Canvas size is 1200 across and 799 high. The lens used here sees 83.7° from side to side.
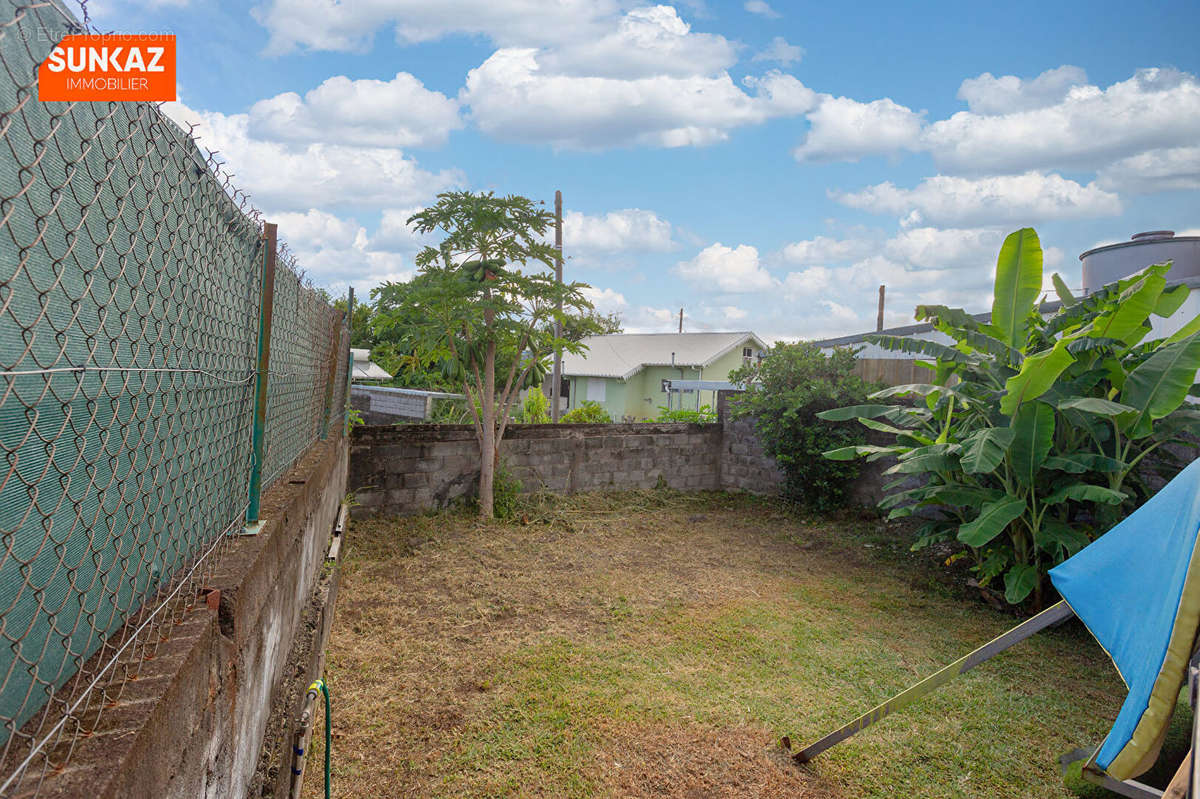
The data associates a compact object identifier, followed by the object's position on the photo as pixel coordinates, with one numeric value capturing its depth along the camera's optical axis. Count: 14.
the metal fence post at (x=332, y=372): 5.07
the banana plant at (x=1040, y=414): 4.27
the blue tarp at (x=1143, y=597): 1.92
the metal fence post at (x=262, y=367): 2.06
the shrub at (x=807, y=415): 7.67
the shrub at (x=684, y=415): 10.89
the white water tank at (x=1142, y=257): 8.49
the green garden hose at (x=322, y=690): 2.19
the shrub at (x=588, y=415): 14.11
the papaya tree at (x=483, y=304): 6.37
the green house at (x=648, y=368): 23.02
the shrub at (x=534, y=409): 11.66
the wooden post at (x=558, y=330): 13.15
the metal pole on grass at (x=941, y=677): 2.71
